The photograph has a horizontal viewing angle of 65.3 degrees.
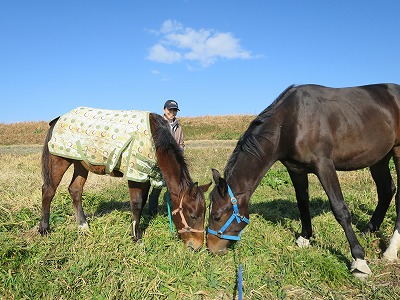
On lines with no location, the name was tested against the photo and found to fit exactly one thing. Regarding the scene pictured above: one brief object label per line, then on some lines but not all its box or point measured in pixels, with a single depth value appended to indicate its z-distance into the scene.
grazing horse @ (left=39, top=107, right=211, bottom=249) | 4.00
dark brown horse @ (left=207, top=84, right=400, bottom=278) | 3.85
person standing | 5.50
